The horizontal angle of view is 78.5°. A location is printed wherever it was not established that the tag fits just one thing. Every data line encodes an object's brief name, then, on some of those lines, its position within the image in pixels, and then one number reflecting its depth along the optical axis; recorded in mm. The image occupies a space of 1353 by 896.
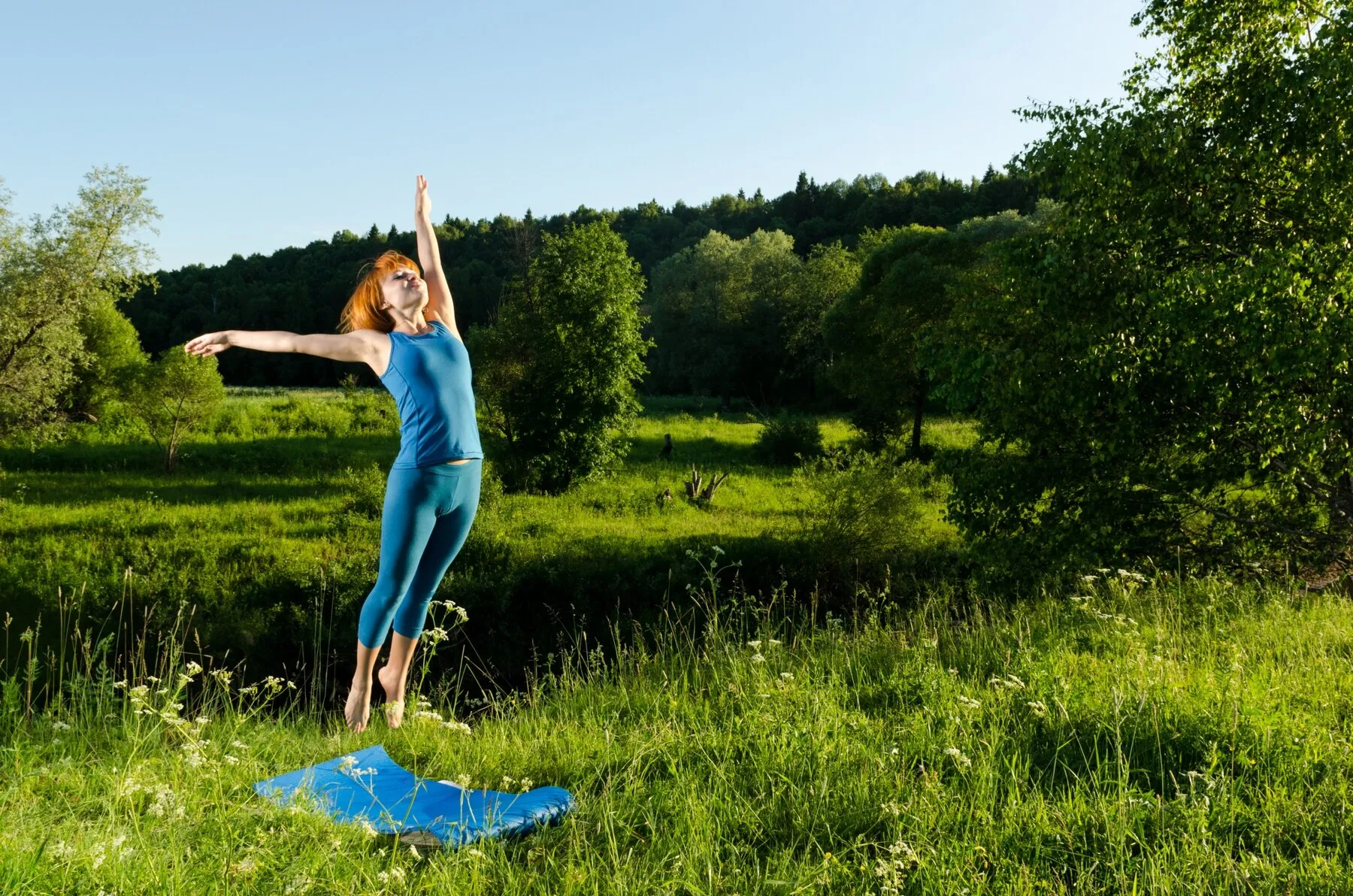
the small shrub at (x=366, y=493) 18422
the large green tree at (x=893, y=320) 31500
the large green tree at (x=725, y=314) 53625
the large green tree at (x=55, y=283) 17625
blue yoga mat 3289
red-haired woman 4098
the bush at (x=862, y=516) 20266
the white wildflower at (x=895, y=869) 2787
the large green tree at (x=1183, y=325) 9938
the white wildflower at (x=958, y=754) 3467
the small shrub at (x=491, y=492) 21391
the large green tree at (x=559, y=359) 23219
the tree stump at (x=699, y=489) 26688
